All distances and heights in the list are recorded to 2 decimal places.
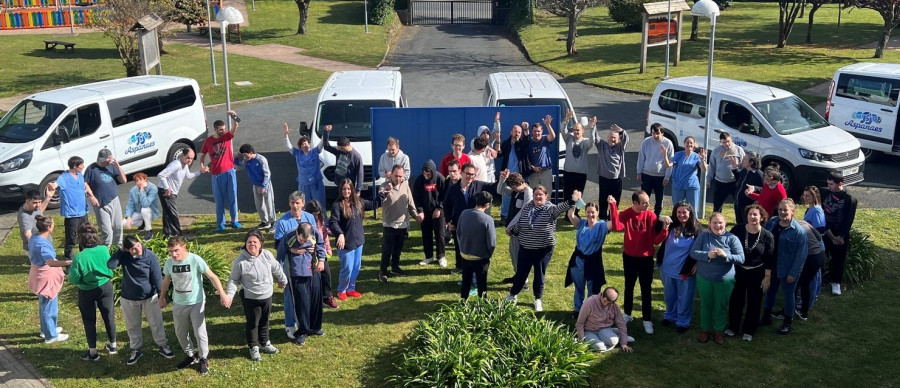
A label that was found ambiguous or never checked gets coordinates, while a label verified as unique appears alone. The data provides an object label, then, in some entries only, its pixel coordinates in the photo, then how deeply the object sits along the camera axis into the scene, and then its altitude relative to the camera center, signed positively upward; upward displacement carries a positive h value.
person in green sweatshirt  8.84 -2.85
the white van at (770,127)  14.90 -2.50
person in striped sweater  9.77 -2.69
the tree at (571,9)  30.33 -0.68
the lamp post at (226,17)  17.31 -0.42
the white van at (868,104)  16.80 -2.32
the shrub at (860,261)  11.15 -3.54
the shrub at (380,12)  39.66 -0.85
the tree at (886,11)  26.67 -0.80
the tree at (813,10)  29.27 -0.82
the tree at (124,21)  26.14 -0.68
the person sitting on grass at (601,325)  9.16 -3.51
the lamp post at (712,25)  13.91 -0.60
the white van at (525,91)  16.02 -1.87
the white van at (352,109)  15.30 -2.05
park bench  32.38 -1.69
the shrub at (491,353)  8.19 -3.49
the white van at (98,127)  14.77 -2.32
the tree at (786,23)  30.29 -1.29
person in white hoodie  8.70 -2.85
